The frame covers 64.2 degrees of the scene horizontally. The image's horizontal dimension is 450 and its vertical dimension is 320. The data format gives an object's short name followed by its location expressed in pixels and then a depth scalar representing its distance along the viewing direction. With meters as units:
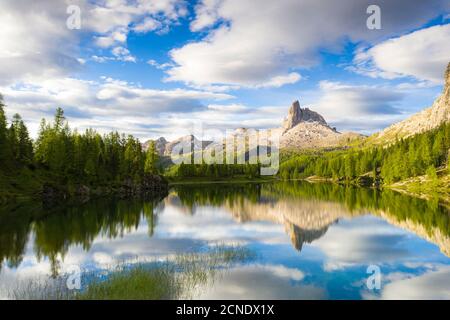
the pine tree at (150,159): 151.75
